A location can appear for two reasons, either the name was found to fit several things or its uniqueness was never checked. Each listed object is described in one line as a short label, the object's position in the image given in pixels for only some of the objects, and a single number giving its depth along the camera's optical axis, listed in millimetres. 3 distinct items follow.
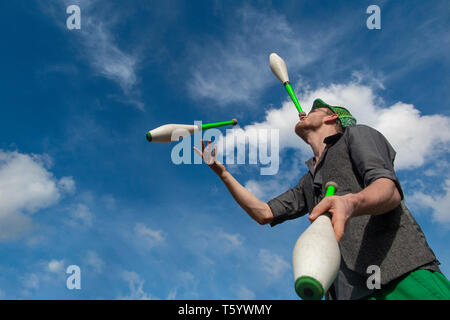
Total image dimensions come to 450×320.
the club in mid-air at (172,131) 2850
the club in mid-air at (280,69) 3771
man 1683
